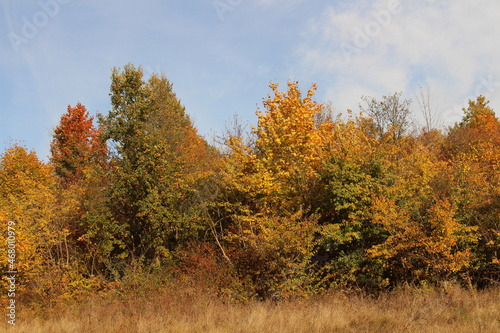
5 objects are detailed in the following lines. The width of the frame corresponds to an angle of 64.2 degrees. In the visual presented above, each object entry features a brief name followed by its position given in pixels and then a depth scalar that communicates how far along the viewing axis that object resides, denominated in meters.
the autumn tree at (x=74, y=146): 35.34
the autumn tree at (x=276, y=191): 14.41
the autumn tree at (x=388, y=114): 30.48
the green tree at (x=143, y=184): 19.98
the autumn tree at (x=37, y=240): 16.95
